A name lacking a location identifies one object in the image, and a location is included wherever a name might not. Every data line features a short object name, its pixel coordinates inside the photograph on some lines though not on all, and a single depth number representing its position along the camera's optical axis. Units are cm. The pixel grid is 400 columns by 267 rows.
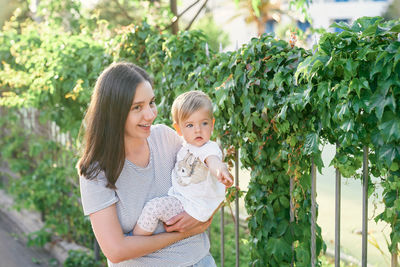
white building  4281
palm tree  2841
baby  213
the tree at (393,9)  3241
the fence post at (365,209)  217
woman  203
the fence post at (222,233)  322
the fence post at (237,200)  304
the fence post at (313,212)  250
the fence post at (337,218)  238
